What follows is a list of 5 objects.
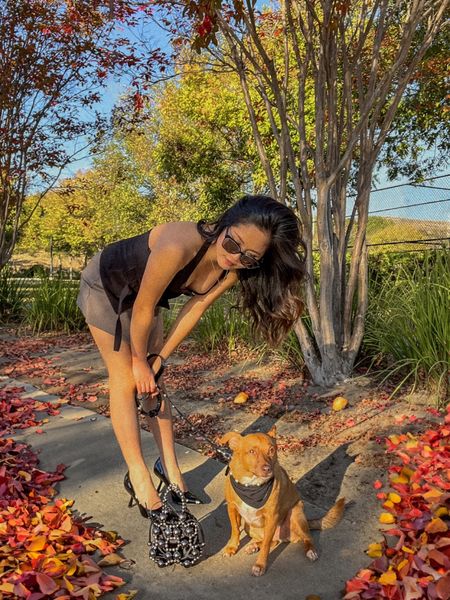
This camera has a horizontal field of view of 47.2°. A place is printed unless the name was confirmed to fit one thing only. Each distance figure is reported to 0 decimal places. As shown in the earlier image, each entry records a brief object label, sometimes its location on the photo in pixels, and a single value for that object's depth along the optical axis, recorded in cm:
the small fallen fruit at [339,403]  376
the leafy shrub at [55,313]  836
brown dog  209
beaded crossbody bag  220
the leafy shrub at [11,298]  937
